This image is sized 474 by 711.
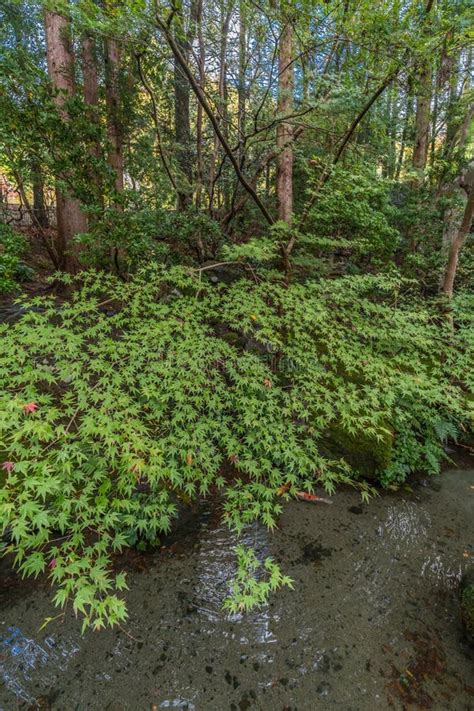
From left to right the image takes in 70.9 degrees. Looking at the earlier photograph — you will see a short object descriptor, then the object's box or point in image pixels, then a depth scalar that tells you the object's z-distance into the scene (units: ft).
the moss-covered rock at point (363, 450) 12.03
